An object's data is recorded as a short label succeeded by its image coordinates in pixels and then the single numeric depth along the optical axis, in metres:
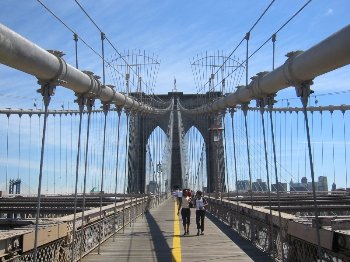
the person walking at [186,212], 13.02
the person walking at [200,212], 12.80
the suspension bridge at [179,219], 4.96
